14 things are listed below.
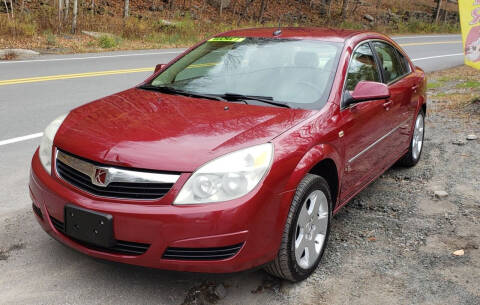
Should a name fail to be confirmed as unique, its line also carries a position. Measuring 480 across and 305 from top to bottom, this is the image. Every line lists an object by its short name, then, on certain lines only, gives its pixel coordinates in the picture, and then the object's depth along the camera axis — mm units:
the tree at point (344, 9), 34062
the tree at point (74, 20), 17266
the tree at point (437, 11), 39406
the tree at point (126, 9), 21469
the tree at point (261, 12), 29875
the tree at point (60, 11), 17606
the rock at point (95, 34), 17375
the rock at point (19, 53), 13227
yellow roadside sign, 8297
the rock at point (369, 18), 37484
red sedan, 2773
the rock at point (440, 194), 4949
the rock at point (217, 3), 30817
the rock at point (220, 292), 3117
